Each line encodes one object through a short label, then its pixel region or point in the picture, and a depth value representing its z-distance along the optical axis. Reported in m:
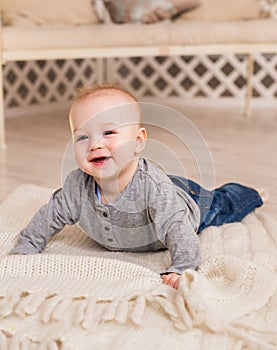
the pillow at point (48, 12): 2.45
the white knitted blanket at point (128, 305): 0.81
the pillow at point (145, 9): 2.64
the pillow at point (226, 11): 2.76
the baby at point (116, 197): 1.02
